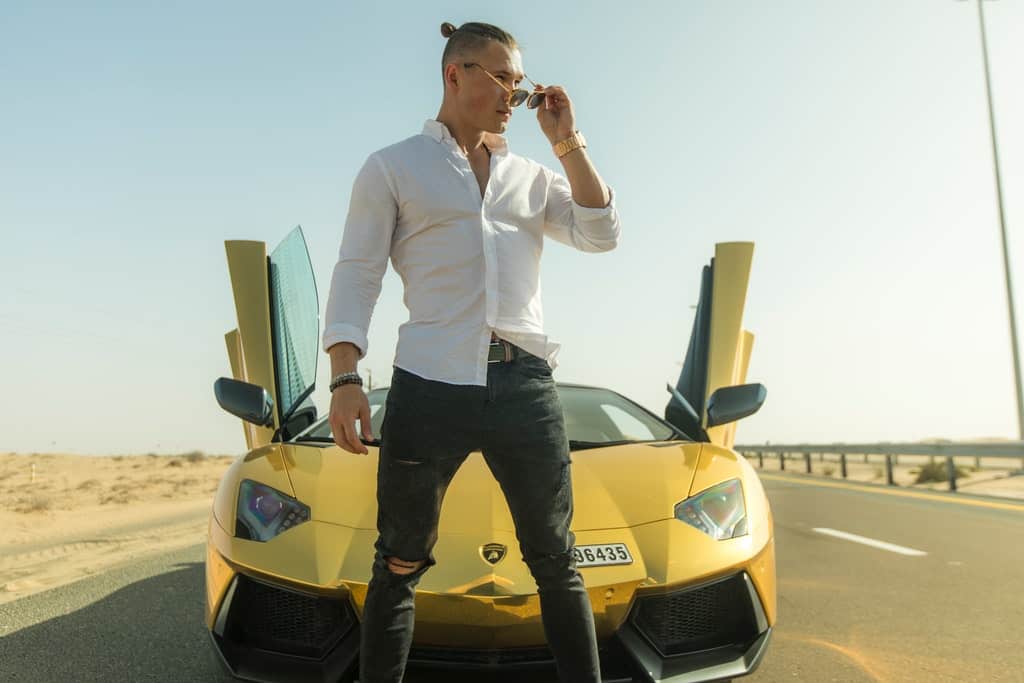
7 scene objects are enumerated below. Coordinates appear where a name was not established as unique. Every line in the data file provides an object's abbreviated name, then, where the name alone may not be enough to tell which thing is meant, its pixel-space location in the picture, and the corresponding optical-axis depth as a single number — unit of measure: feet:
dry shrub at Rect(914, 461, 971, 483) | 54.70
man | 6.46
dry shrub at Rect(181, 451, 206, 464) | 136.46
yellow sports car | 7.84
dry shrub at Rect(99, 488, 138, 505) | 55.31
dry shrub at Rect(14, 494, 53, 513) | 45.24
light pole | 60.75
